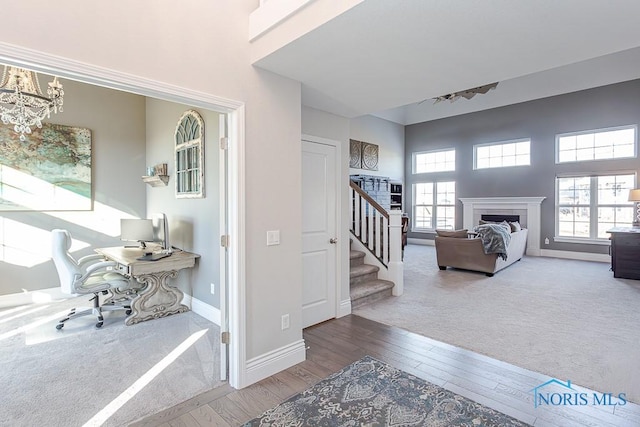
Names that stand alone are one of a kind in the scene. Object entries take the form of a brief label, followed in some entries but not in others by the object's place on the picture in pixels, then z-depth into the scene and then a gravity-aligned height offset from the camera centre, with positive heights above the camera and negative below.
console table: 5.41 -0.77
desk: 3.55 -0.83
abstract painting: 4.12 +0.56
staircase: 4.54 -0.63
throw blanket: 5.67 -0.55
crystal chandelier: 2.90 +1.08
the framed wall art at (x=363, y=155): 8.95 +1.58
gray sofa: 5.85 -0.87
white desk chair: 3.33 -0.78
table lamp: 6.30 +0.21
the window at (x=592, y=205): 7.23 +0.09
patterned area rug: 1.99 -1.32
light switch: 2.56 -0.22
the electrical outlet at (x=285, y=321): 2.68 -0.95
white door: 3.44 -0.26
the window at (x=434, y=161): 9.97 +1.57
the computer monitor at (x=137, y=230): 3.92 -0.25
